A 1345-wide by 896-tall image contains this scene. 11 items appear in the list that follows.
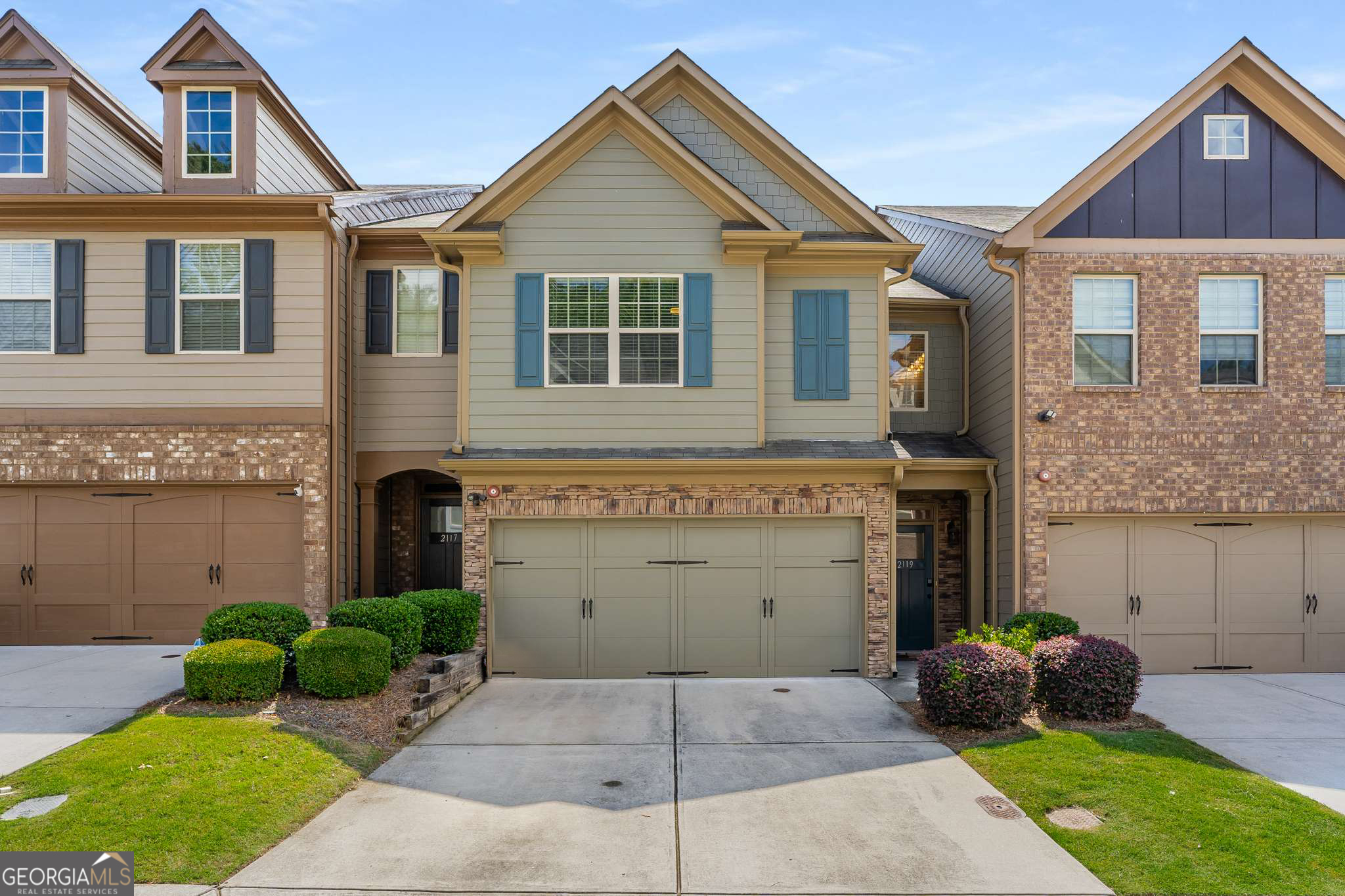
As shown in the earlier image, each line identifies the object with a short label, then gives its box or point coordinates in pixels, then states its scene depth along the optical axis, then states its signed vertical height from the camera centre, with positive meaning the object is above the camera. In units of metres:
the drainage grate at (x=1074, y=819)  6.59 -2.73
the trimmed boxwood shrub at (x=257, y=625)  9.34 -1.82
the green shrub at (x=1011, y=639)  9.73 -2.05
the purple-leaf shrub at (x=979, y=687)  8.82 -2.32
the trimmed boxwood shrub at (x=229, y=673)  8.58 -2.13
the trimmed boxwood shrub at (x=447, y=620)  10.88 -2.05
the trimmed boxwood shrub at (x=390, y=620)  9.80 -1.85
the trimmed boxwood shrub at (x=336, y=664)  8.97 -2.12
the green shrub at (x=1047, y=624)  11.02 -2.12
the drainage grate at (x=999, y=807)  6.88 -2.76
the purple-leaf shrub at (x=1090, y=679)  9.15 -2.31
